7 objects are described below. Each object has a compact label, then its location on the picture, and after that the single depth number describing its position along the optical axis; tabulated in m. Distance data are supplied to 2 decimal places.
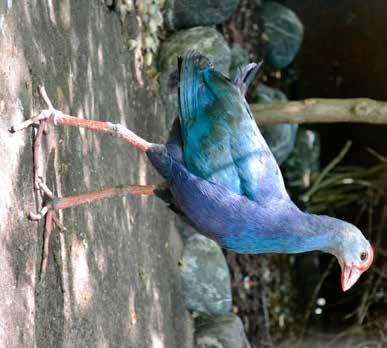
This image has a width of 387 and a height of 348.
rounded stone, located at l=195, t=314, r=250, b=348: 5.13
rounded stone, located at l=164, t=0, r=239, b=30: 5.09
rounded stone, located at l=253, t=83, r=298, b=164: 5.84
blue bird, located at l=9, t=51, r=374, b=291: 3.04
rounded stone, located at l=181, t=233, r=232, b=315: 5.23
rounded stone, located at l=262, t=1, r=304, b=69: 6.22
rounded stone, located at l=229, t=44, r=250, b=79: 5.51
